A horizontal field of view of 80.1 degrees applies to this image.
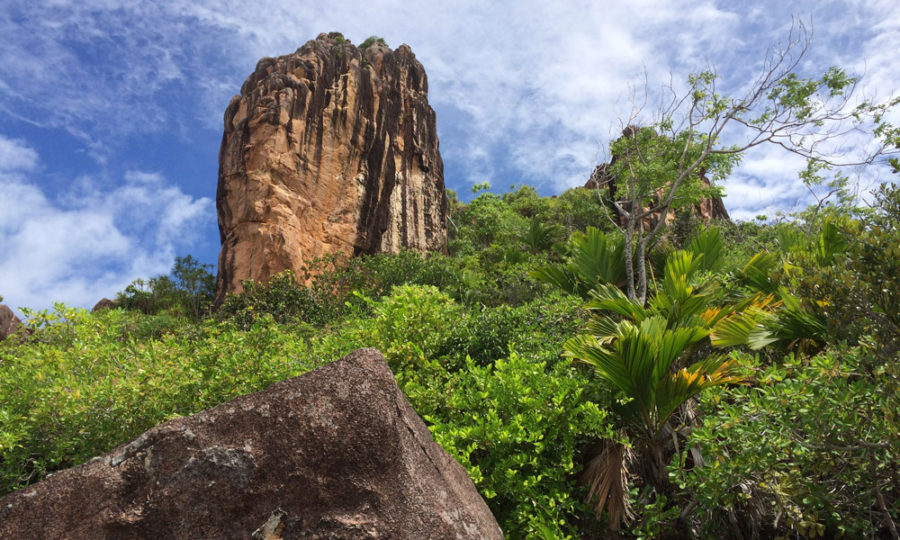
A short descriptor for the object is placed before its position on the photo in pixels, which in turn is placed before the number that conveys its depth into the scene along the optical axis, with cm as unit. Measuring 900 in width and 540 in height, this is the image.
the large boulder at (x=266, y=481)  244
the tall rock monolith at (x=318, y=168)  2003
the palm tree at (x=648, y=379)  511
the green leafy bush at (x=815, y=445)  344
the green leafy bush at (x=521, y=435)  465
